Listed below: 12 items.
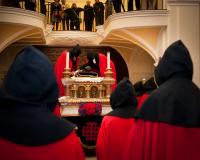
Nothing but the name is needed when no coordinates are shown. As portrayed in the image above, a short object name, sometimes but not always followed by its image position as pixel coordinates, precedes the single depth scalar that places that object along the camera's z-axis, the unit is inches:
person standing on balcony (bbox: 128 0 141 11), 573.3
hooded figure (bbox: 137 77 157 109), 278.5
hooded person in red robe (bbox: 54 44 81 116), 343.9
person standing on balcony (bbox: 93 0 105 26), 674.8
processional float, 299.1
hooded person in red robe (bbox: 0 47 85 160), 88.8
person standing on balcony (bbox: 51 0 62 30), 674.0
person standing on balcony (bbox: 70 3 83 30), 685.3
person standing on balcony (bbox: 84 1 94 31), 684.1
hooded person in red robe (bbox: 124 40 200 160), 110.9
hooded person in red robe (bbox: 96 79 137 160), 181.0
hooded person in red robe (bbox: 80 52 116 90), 334.3
